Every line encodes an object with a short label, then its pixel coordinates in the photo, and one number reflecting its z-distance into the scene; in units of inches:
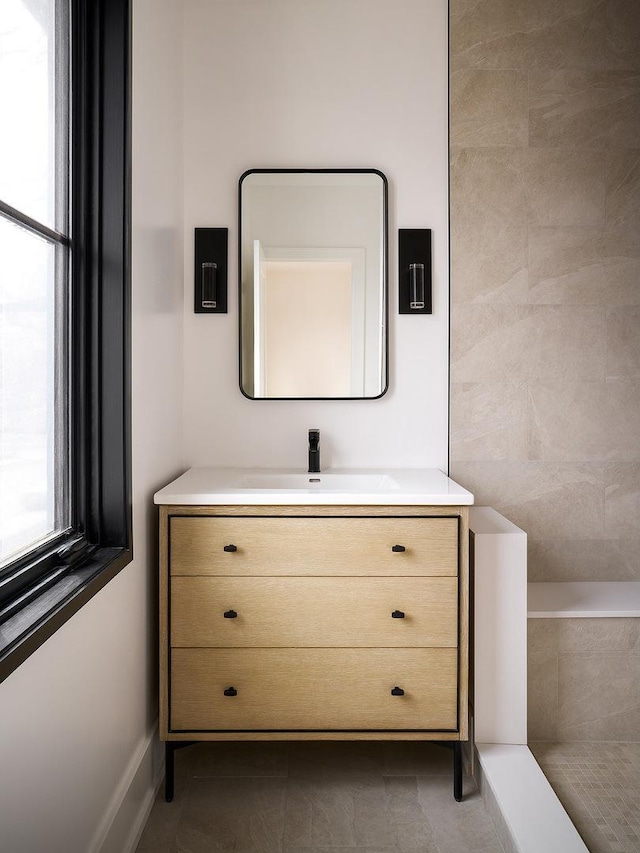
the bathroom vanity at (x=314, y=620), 66.4
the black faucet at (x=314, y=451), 83.4
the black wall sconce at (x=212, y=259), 86.4
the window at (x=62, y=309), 44.3
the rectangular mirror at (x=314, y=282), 85.8
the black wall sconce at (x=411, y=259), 86.6
